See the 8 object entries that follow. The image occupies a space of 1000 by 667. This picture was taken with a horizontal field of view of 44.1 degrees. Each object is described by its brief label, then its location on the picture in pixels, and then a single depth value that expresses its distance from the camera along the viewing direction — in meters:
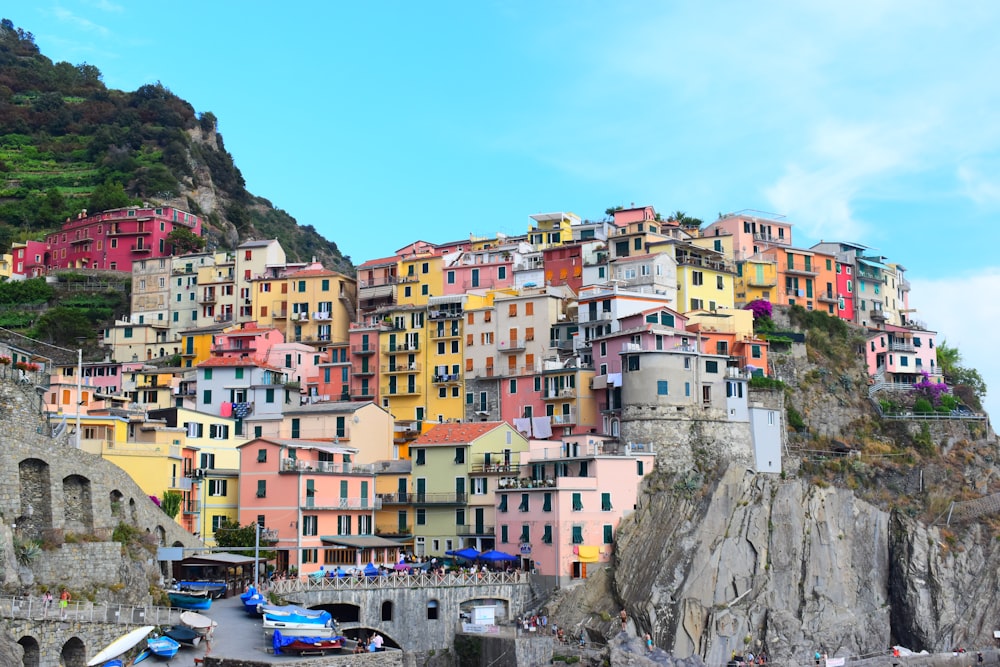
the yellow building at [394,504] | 69.19
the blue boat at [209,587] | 52.19
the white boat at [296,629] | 46.34
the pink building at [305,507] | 62.84
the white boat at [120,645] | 40.50
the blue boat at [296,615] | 46.78
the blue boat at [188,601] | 49.34
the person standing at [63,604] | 40.09
